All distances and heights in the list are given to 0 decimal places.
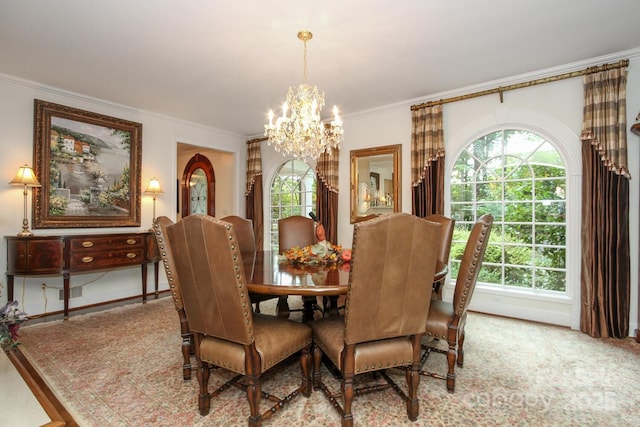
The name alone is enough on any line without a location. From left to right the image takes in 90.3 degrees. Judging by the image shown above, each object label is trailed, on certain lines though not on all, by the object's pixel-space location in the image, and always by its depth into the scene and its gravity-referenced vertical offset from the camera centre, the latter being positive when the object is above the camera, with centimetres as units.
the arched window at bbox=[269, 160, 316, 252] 518 +39
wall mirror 412 +47
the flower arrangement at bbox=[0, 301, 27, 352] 151 -52
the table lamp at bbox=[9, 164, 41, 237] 316 +35
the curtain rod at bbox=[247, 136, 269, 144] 557 +134
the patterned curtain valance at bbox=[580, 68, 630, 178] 279 +89
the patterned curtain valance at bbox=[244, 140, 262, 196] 558 +92
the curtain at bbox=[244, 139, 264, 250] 553 +43
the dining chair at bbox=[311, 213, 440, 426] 145 -41
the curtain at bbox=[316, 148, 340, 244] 457 +30
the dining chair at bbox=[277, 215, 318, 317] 359 -19
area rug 171 -108
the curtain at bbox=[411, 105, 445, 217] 372 +66
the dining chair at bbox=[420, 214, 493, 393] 183 -51
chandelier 264 +75
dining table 164 -37
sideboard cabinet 311 -42
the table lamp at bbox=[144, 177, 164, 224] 433 +38
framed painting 351 +56
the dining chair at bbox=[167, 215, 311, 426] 149 -48
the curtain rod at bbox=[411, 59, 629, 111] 285 +135
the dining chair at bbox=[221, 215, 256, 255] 346 -20
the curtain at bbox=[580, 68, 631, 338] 280 +8
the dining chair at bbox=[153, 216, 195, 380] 197 -43
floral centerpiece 233 -30
